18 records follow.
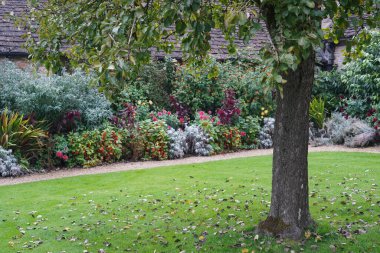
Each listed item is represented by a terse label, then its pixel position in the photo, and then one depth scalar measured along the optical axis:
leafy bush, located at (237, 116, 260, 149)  14.27
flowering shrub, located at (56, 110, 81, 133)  12.24
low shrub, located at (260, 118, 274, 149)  14.41
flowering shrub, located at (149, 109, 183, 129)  13.77
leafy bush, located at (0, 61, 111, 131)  12.03
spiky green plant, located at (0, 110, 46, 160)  11.27
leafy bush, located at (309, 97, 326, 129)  15.31
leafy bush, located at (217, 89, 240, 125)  14.20
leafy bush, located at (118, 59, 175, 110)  14.63
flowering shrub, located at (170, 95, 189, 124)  14.51
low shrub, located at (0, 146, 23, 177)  10.78
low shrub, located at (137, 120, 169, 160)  12.62
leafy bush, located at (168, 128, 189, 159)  12.83
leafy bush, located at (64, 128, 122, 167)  11.93
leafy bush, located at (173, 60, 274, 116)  14.94
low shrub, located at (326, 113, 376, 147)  13.73
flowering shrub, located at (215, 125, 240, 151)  13.77
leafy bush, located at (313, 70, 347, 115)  16.39
